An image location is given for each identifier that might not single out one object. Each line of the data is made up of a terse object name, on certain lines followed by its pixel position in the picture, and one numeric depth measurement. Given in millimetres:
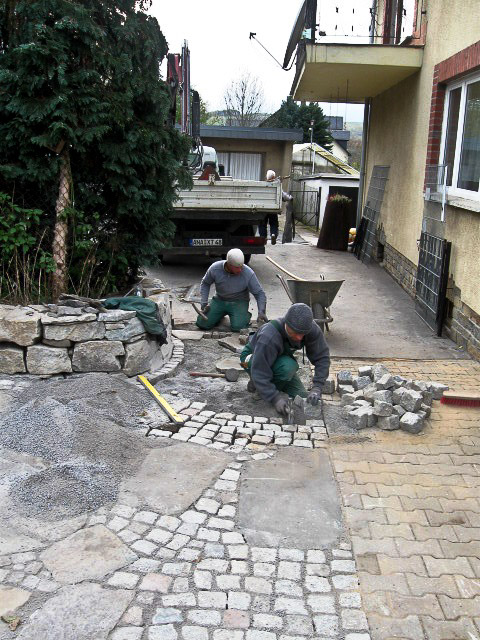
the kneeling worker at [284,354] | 5023
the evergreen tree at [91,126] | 5785
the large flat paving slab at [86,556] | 3246
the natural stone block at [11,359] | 5688
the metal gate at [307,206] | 21844
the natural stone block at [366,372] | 6146
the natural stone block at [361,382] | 5934
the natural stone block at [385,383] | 5609
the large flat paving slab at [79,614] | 2842
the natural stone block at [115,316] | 5695
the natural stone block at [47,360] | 5668
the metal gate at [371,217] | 13367
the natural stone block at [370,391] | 5555
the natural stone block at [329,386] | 6008
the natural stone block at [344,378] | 6074
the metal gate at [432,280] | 8297
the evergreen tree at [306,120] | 34625
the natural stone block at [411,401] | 5352
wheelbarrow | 7902
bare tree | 46688
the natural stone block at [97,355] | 5707
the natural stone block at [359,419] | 5246
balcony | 10266
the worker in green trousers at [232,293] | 7676
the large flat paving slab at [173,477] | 4000
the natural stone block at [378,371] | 5980
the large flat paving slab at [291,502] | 3736
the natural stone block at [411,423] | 5148
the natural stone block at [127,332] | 5742
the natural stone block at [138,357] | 5832
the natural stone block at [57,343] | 5660
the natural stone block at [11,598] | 2979
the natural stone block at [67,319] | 5566
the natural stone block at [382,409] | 5270
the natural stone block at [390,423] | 5219
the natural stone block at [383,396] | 5430
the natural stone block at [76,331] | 5613
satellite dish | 10543
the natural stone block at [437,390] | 5895
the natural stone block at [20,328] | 5566
